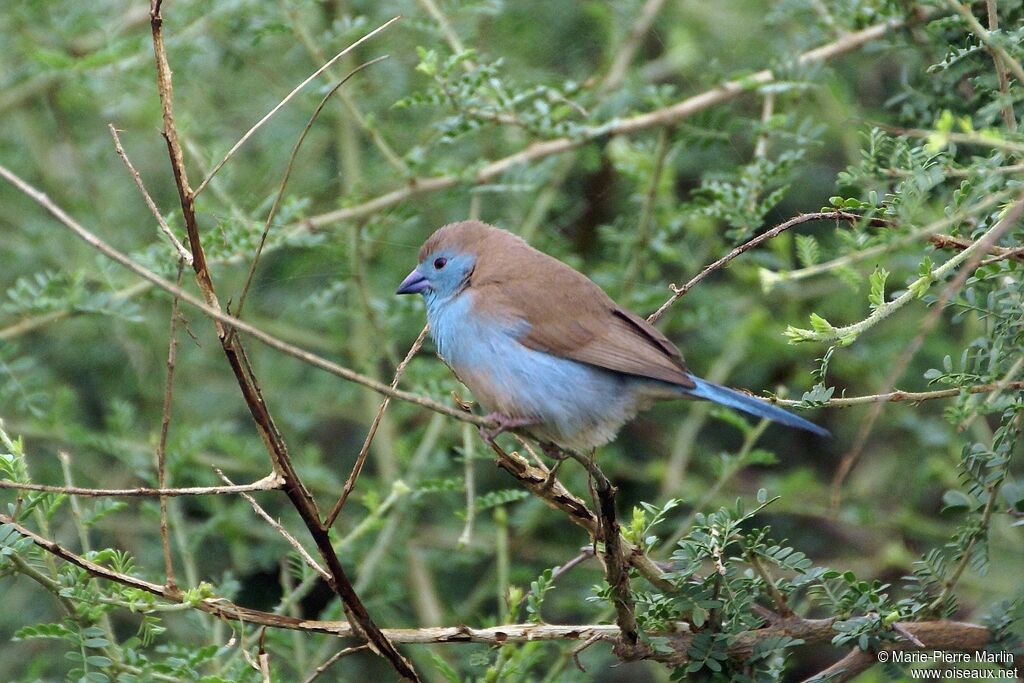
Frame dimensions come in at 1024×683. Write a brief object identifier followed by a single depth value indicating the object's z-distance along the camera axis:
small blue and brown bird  6.36
